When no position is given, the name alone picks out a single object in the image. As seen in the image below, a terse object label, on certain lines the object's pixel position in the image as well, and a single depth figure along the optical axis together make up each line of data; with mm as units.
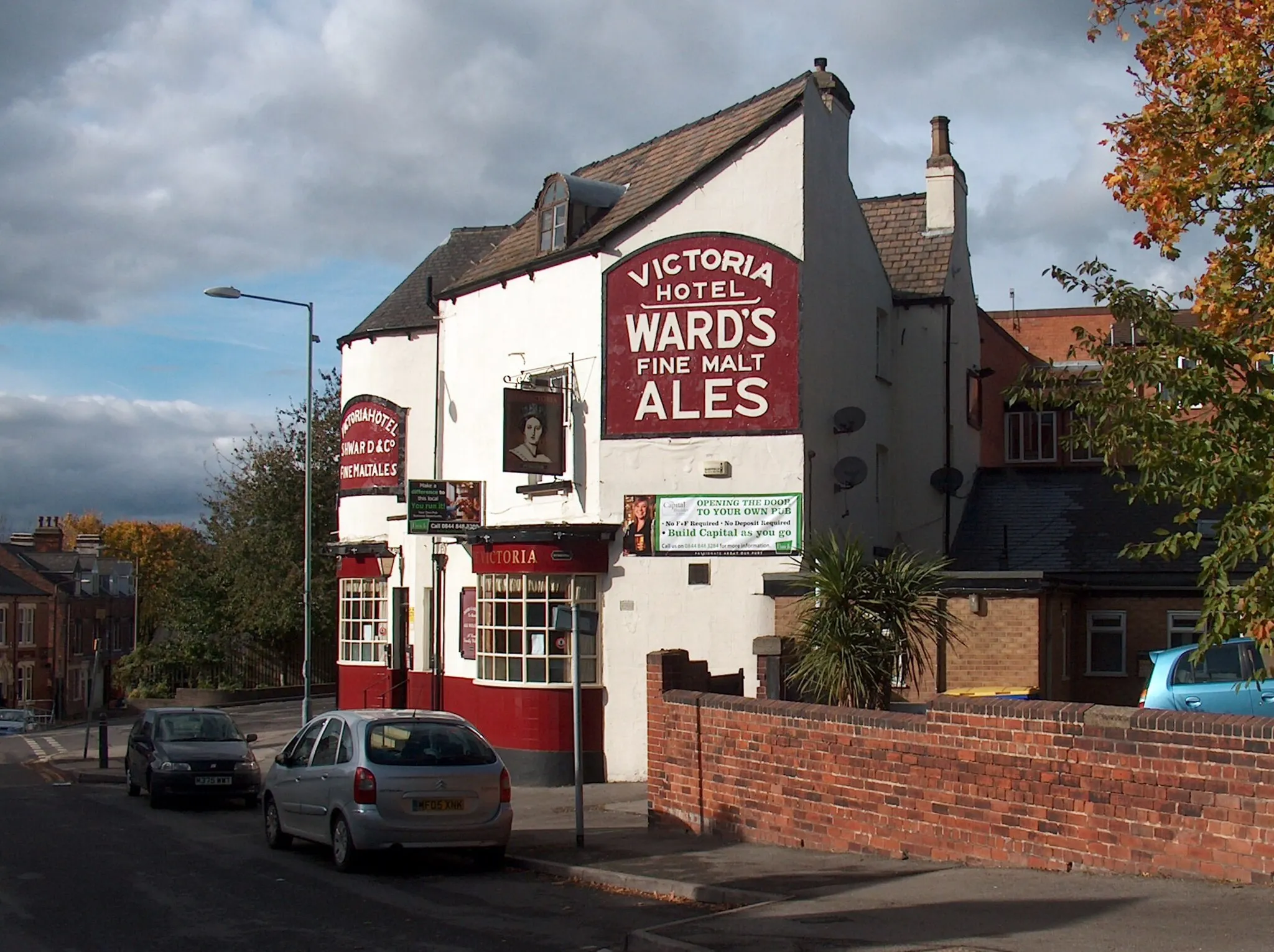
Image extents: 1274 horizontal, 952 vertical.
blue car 14289
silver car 13102
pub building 20297
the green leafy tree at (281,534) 42125
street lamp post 26188
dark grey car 20391
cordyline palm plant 14039
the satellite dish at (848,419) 20859
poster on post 22719
